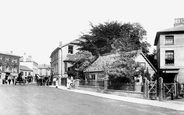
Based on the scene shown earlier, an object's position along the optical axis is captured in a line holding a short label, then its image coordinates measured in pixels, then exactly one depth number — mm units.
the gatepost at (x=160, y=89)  16609
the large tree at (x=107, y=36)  46844
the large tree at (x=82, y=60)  38219
